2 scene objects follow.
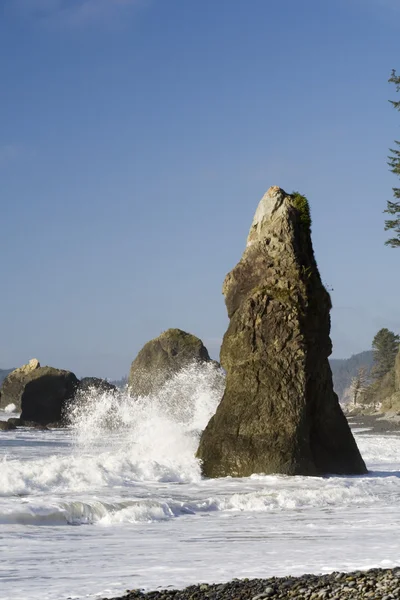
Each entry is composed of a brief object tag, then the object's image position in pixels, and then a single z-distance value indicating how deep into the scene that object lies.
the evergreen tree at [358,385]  127.79
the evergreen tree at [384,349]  106.52
